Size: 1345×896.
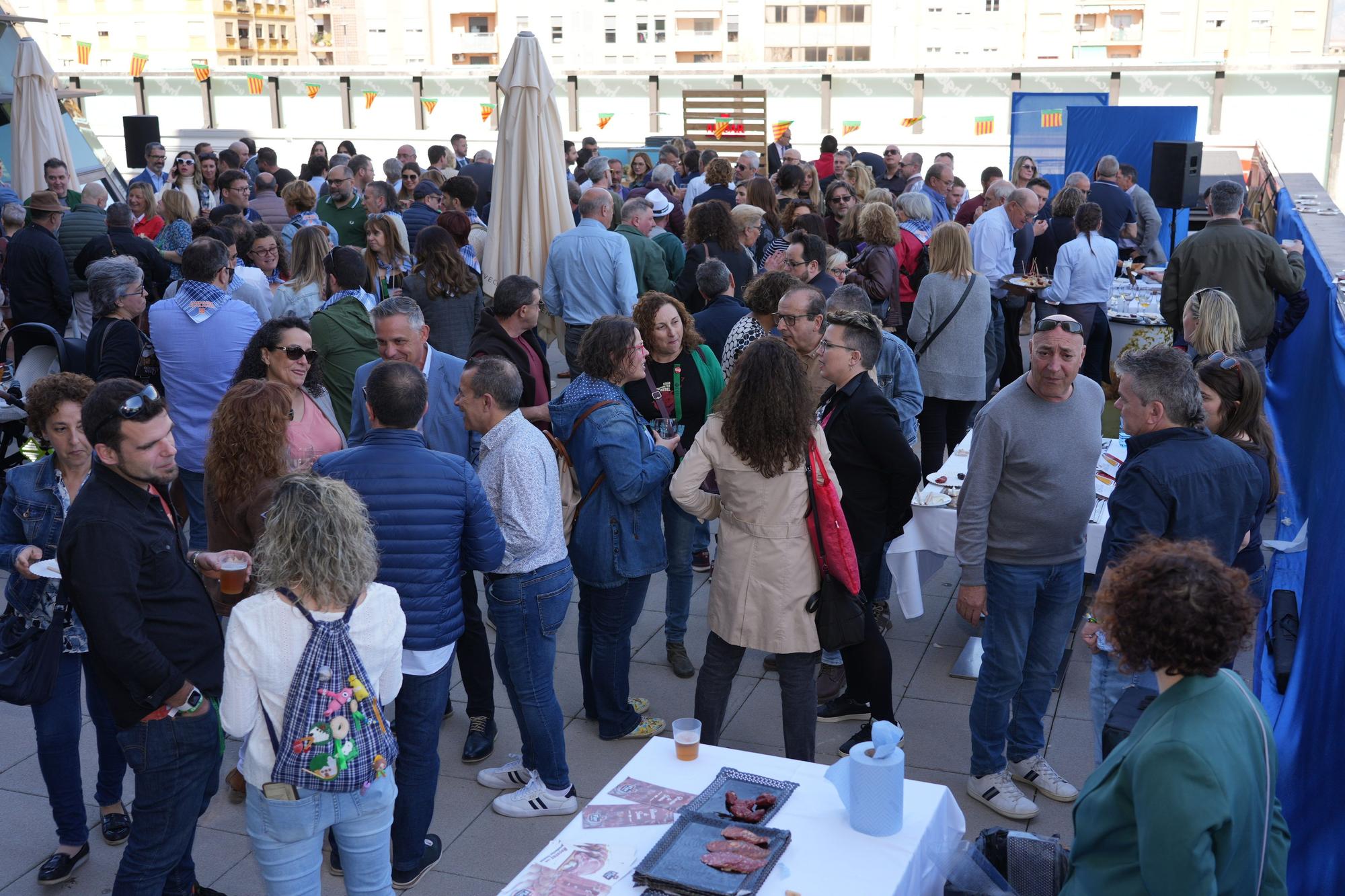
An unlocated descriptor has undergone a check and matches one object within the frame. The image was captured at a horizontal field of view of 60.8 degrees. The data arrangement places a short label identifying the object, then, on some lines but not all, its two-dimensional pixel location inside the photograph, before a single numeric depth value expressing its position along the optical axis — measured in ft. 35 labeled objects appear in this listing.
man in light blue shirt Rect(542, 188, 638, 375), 23.27
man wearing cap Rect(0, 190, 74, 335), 25.36
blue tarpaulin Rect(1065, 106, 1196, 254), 53.01
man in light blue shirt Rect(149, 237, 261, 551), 16.89
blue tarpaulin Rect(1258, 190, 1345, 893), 10.75
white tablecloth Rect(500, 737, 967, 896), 8.42
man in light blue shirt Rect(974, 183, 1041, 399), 27.66
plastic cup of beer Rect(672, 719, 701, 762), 10.04
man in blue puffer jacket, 10.85
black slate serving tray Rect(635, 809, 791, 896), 8.19
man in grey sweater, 12.69
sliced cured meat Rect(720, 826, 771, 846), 8.72
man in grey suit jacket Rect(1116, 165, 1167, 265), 37.58
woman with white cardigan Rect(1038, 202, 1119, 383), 26.76
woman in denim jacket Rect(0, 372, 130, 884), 11.37
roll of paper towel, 8.77
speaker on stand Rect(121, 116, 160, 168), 52.13
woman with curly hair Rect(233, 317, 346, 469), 13.64
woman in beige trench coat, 11.75
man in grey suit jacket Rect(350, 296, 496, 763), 14.60
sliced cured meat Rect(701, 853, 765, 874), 8.36
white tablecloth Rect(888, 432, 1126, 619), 16.29
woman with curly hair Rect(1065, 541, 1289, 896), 6.67
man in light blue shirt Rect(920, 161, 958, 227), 34.73
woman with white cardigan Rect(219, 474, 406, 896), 8.74
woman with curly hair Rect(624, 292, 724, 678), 15.69
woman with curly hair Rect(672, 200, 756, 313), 24.26
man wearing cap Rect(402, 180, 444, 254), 28.40
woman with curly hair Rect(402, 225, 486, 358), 20.15
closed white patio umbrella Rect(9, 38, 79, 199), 34.06
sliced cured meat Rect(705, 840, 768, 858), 8.56
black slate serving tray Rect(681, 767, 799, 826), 9.23
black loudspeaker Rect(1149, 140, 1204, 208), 41.14
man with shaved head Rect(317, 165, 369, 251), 30.40
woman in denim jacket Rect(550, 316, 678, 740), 13.34
